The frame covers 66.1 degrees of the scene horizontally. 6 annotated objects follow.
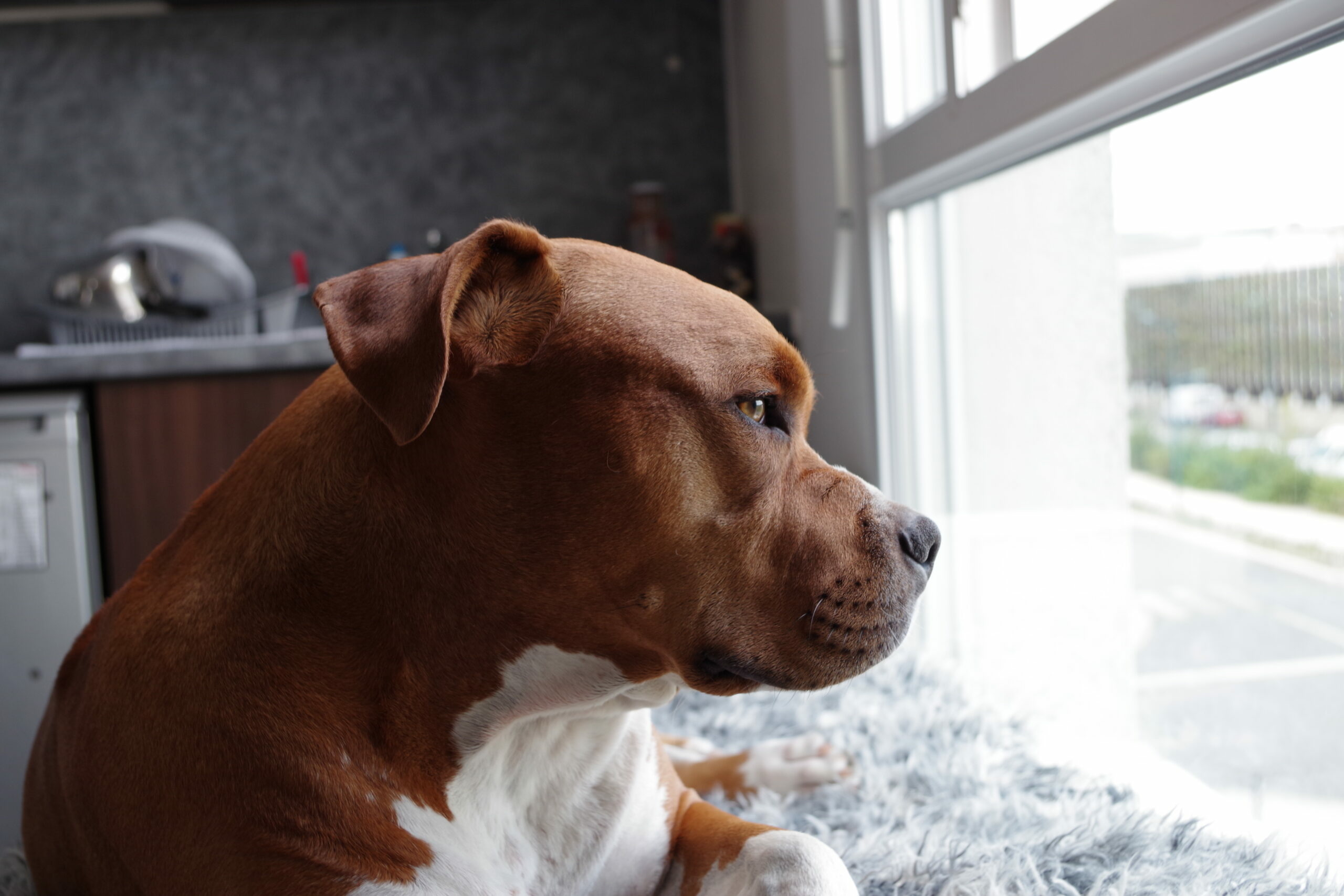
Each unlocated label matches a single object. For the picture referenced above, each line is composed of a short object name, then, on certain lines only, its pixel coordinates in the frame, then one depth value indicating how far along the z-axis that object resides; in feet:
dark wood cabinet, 7.21
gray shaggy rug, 2.85
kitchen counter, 7.01
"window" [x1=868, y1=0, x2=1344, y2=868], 3.54
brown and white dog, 2.59
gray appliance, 6.78
